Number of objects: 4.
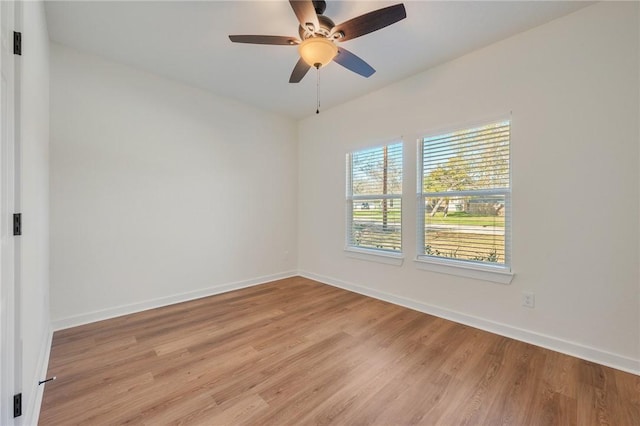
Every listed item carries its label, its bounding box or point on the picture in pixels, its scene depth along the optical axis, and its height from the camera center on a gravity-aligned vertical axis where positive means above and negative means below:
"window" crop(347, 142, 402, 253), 3.44 +0.17
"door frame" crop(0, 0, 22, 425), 1.11 -0.04
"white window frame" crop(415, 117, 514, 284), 2.53 -0.45
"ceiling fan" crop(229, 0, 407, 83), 1.76 +1.29
